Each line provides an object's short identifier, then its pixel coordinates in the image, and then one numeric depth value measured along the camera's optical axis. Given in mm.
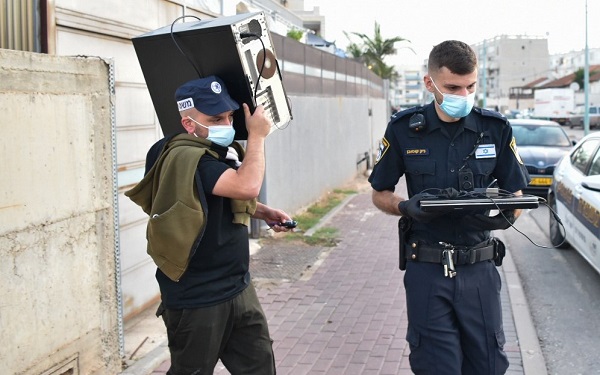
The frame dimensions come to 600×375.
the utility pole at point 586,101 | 27648
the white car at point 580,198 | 6746
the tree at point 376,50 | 38469
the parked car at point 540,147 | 13133
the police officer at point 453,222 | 3326
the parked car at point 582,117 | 48062
